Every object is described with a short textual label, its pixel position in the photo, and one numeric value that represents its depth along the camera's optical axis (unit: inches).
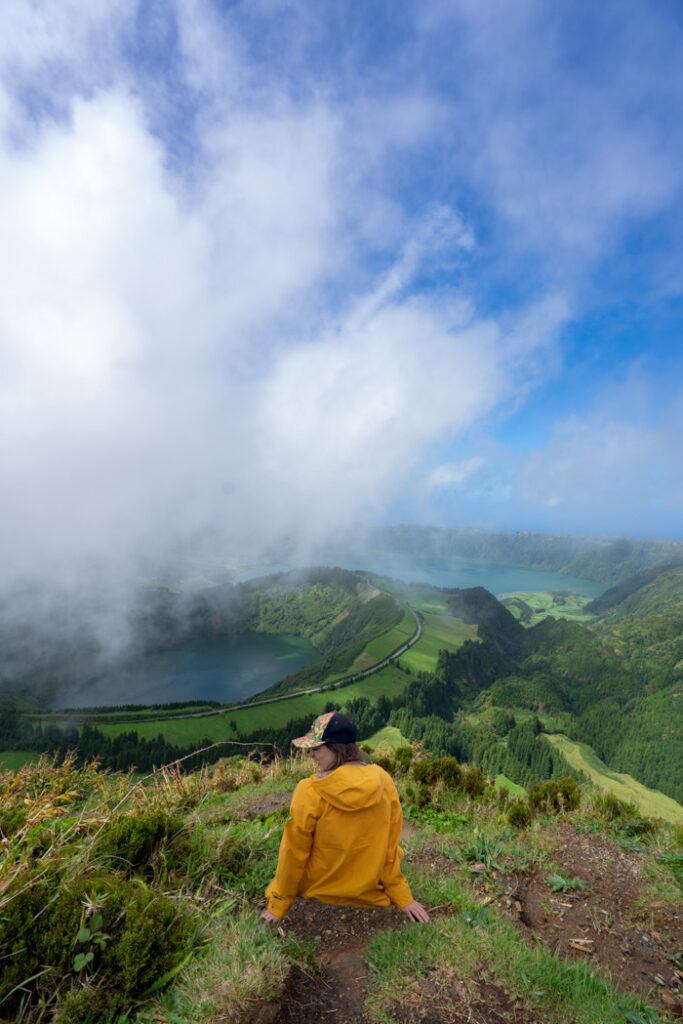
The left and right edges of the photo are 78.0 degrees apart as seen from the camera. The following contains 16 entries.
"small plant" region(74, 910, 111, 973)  116.7
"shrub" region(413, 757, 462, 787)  401.1
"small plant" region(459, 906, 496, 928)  175.6
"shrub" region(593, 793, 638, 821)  337.1
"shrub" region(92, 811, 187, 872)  172.6
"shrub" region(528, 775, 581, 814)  362.6
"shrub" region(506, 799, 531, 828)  325.1
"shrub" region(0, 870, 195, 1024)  113.3
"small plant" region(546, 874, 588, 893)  232.2
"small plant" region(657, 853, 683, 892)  242.0
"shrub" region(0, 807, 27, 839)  168.6
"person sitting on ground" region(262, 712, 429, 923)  151.4
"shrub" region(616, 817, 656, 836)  309.4
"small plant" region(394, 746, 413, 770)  455.5
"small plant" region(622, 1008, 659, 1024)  134.5
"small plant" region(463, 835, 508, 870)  252.6
